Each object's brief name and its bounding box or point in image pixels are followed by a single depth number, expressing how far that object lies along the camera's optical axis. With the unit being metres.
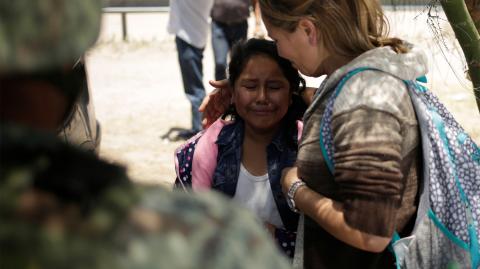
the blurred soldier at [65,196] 0.75
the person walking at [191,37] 6.25
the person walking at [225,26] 6.74
